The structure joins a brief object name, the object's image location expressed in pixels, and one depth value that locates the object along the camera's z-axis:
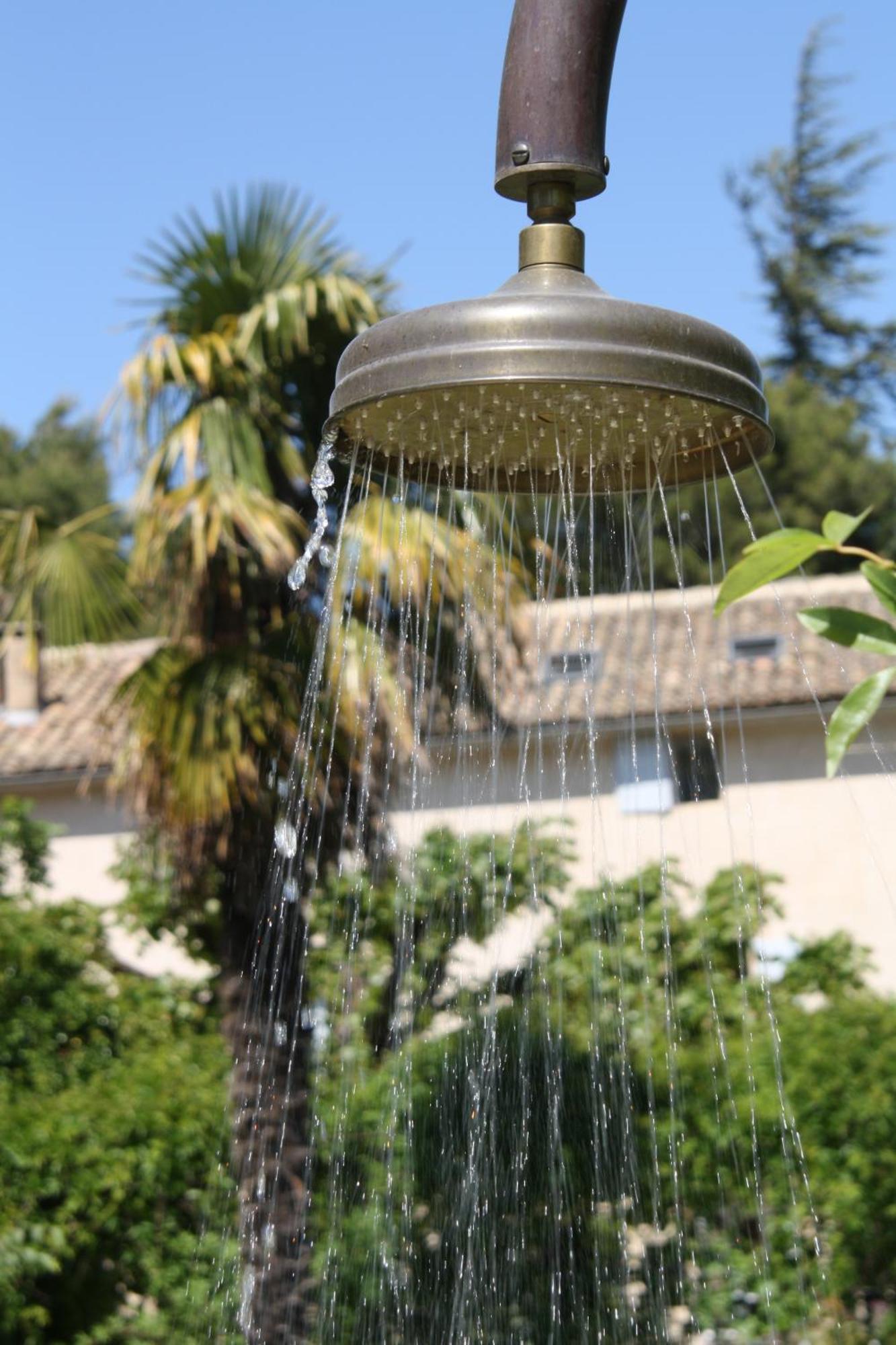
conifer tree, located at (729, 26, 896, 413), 25.52
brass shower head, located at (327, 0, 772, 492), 1.81
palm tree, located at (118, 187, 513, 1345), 5.73
